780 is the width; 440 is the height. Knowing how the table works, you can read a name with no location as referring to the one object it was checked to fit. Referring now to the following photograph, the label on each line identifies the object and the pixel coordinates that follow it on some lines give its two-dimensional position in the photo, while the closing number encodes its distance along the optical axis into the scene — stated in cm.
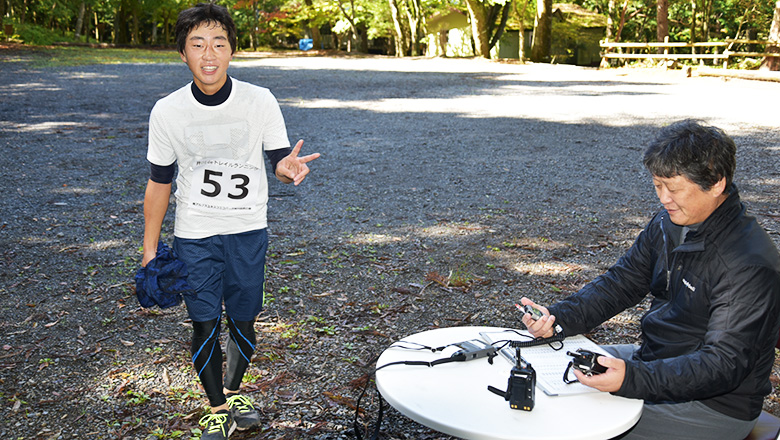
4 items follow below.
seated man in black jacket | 221
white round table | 198
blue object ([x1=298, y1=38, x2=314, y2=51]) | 5135
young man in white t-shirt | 290
